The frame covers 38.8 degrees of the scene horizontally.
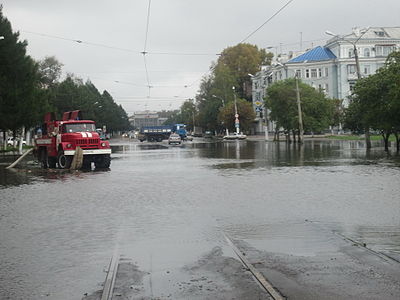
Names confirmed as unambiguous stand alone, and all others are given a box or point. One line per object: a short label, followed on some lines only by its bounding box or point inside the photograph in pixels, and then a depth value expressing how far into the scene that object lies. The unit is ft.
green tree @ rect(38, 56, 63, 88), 369.14
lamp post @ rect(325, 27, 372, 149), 134.21
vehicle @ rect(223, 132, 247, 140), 291.79
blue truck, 333.19
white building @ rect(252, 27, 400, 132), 295.48
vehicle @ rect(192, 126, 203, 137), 489.26
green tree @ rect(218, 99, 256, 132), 327.26
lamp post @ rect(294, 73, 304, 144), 182.70
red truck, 95.61
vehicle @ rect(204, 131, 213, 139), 420.77
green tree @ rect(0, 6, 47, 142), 157.28
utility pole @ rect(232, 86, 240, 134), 293.64
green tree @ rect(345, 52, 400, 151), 112.16
